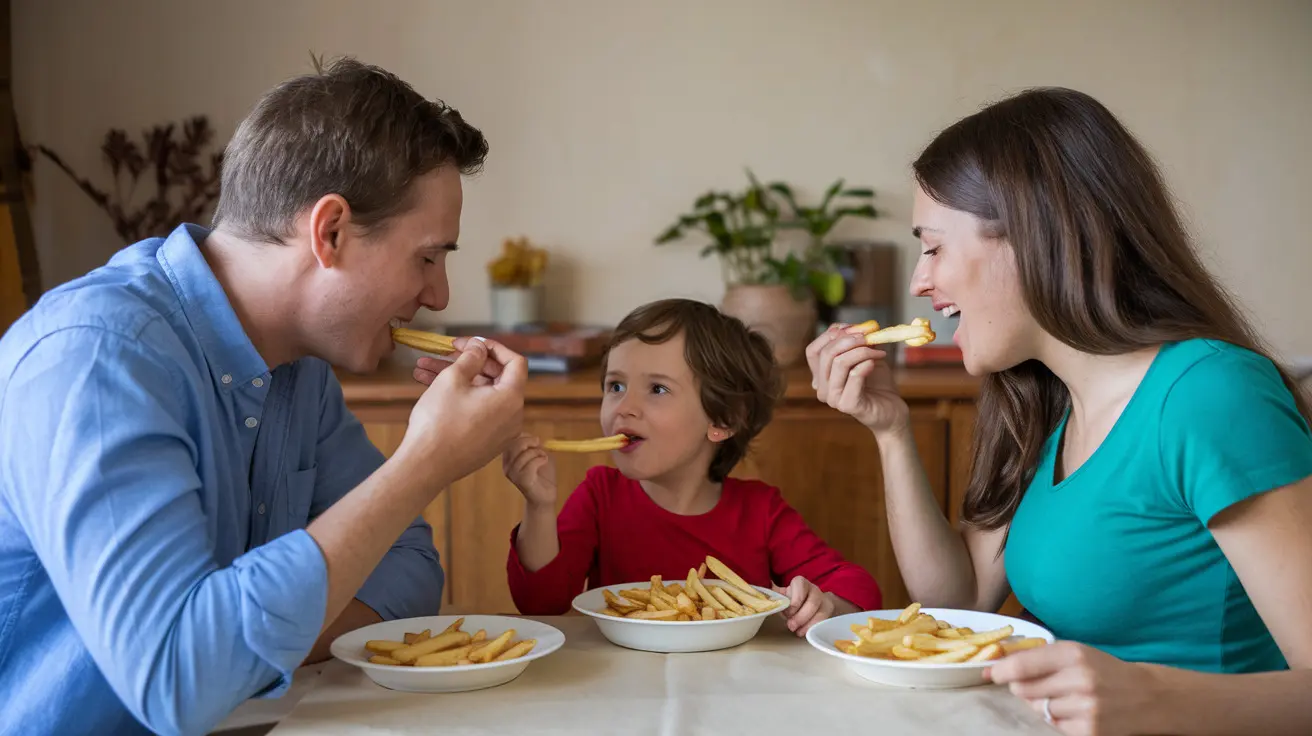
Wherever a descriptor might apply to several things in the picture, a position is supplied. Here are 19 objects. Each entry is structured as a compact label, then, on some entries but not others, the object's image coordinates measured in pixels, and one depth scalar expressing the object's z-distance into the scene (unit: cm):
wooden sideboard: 310
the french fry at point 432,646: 144
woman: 133
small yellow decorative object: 361
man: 124
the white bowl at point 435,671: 140
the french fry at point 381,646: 146
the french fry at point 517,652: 143
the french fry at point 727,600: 164
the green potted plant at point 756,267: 340
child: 222
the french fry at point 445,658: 142
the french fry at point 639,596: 166
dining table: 130
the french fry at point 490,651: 142
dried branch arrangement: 361
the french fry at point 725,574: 171
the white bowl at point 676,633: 156
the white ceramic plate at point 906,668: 137
